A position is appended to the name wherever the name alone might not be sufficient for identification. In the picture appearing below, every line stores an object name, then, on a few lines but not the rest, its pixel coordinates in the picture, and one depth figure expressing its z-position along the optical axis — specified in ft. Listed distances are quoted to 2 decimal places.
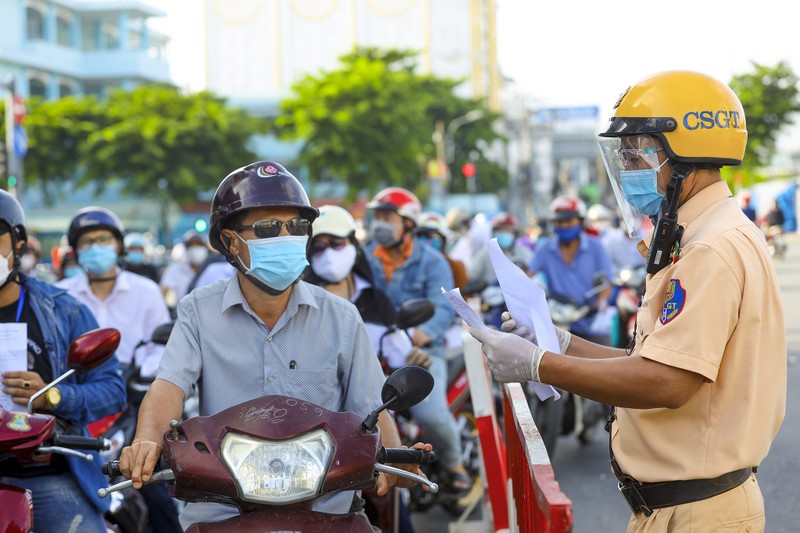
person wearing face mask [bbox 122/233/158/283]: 39.40
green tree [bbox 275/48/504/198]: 142.41
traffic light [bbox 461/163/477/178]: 147.43
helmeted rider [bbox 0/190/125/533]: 12.62
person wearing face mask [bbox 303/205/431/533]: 21.11
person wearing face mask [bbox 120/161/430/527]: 11.41
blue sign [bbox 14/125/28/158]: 75.02
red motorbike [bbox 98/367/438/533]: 9.20
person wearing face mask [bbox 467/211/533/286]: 44.68
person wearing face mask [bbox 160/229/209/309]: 45.40
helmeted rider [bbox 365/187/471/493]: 22.33
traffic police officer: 8.91
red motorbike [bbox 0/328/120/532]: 10.89
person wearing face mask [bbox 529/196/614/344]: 31.71
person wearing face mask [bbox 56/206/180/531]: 20.99
